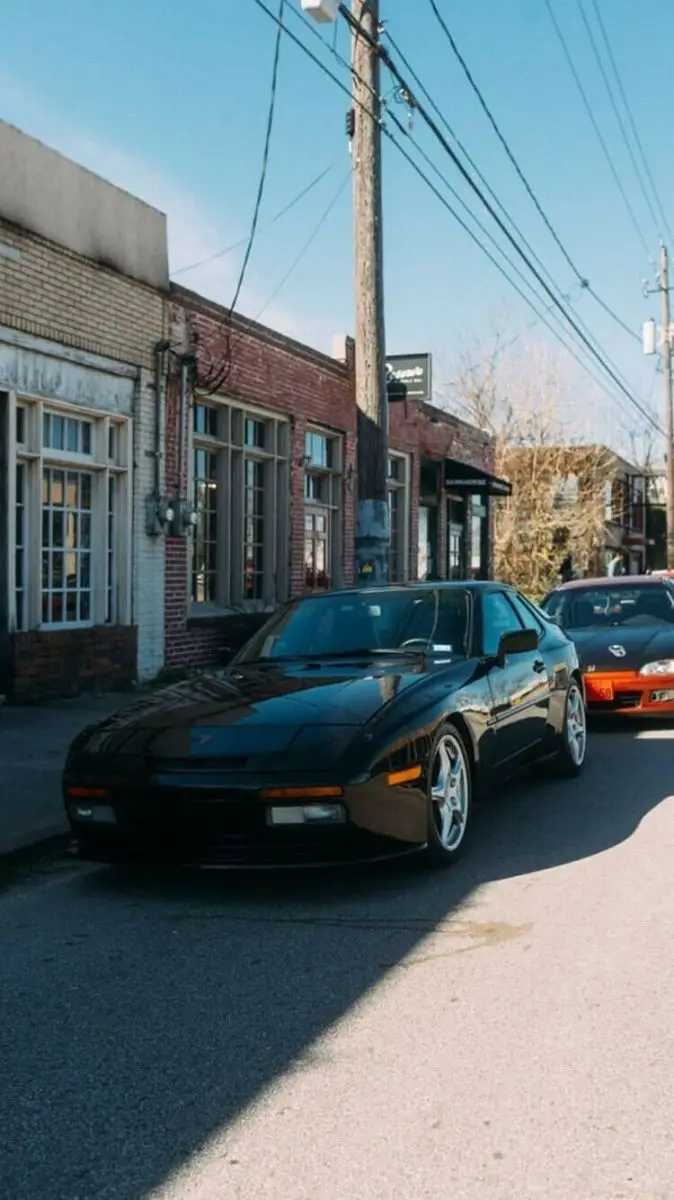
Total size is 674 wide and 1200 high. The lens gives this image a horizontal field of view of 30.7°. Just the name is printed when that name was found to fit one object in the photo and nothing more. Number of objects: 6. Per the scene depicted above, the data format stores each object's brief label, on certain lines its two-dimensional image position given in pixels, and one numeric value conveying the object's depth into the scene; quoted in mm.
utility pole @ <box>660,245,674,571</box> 36000
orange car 10898
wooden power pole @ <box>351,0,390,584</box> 11836
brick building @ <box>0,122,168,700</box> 11062
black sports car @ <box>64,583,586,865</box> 5301
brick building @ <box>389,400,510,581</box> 21672
